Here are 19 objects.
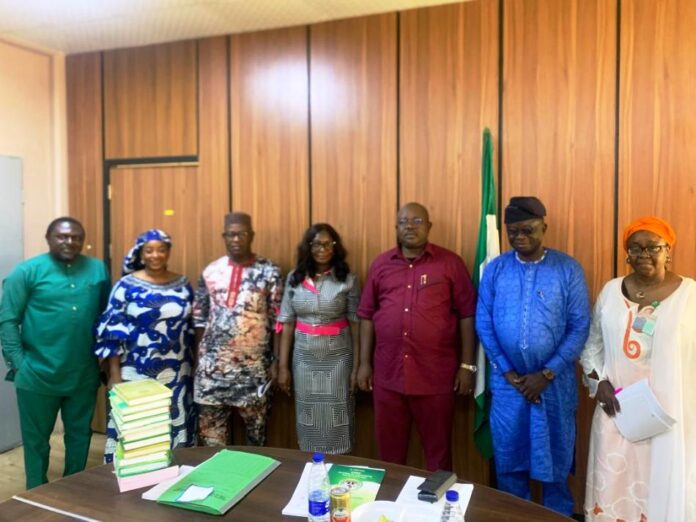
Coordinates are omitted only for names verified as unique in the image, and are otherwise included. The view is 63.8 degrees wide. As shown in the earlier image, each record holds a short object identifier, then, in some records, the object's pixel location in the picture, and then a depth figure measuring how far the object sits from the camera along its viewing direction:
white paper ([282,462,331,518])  1.65
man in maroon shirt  2.95
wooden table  1.64
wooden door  4.06
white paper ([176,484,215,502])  1.71
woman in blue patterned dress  3.13
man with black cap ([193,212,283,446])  3.24
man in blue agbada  2.59
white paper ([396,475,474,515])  1.68
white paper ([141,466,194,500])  1.77
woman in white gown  2.26
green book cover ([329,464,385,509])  1.72
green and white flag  3.01
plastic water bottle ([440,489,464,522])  1.49
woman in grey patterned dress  3.16
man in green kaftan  3.21
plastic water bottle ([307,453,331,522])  1.54
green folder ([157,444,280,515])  1.69
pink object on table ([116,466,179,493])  1.83
